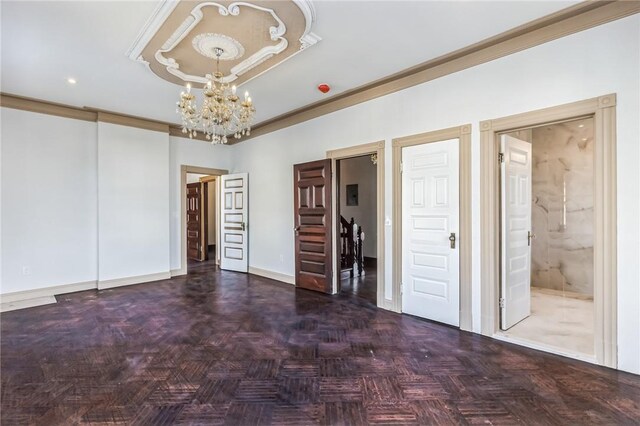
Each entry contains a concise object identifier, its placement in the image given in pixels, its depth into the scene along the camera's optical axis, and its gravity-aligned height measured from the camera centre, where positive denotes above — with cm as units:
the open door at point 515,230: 332 -22
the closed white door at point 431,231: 354 -24
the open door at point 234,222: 665 -23
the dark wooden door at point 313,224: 491 -22
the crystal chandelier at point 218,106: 327 +114
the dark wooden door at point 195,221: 841 -26
